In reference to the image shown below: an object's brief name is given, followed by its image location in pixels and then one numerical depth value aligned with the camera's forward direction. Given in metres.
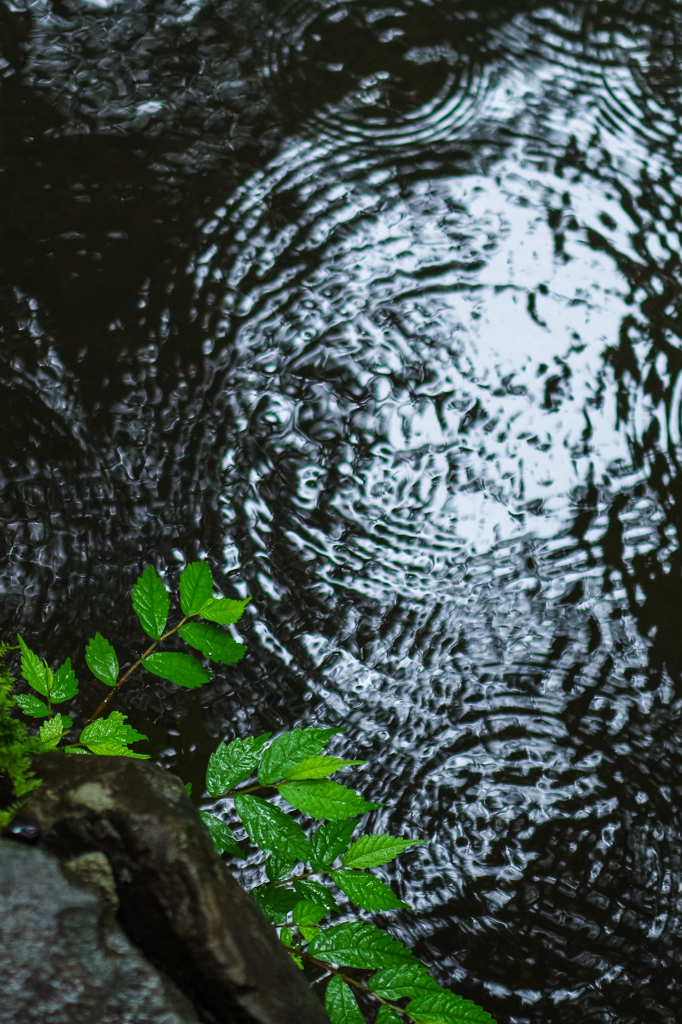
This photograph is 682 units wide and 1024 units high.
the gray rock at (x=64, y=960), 1.30
